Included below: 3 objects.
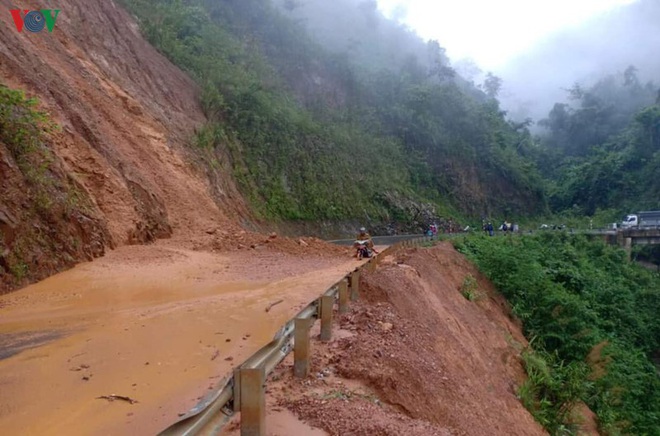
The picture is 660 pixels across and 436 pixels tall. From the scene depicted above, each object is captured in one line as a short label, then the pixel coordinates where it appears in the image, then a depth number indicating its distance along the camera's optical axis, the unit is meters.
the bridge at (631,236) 42.88
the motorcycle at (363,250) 19.48
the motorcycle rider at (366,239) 19.59
